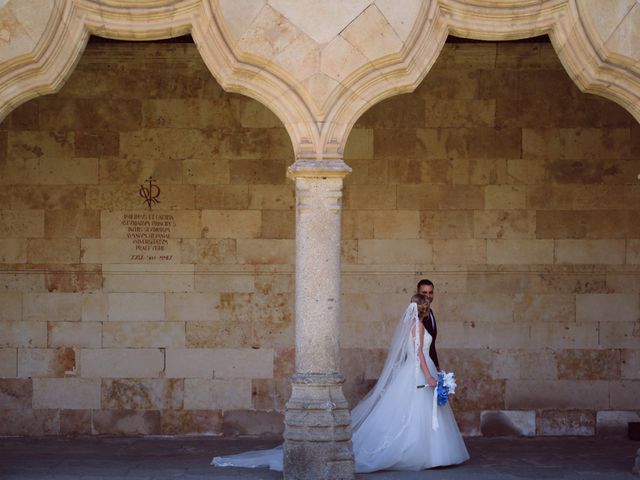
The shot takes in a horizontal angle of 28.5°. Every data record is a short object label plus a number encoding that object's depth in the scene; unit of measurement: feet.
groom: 34.30
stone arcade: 39.22
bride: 33.24
